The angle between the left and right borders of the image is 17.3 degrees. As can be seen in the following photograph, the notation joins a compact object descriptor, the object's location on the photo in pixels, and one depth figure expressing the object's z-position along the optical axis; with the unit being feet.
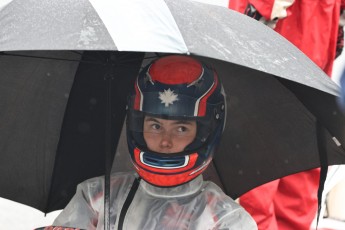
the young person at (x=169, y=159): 13.96
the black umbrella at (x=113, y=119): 13.87
